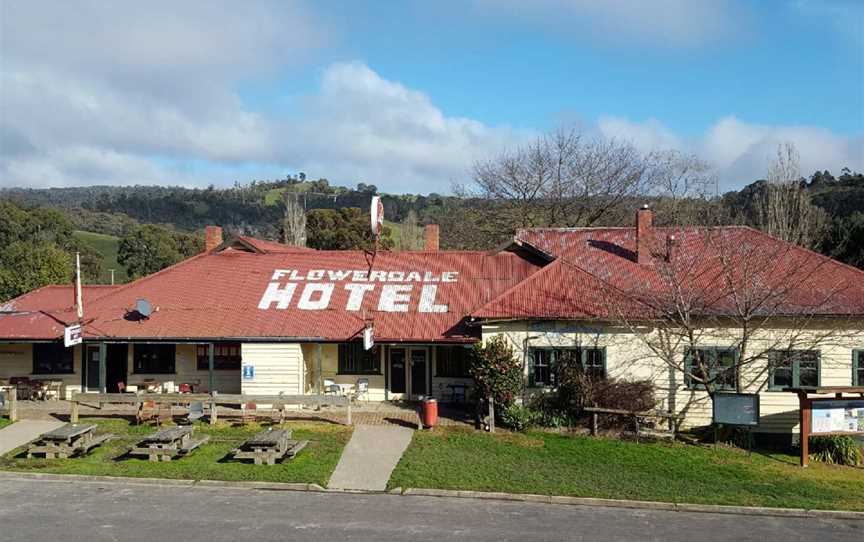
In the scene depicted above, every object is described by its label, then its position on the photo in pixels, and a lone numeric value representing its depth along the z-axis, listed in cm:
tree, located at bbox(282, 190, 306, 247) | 5759
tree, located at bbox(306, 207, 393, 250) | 6506
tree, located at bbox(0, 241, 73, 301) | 3734
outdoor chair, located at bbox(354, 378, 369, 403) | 2433
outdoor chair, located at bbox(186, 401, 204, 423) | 2089
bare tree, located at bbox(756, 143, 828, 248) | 3753
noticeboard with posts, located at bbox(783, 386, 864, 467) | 1819
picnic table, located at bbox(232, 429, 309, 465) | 1717
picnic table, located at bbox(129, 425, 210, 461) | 1756
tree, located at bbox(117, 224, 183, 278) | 7181
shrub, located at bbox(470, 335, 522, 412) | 2078
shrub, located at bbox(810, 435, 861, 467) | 1873
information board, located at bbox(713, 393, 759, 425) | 1889
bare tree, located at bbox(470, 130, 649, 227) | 4603
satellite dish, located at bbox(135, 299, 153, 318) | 2453
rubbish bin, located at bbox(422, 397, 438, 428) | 2048
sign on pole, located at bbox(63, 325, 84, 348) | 2230
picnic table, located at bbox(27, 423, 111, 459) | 1794
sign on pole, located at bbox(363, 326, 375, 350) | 2242
